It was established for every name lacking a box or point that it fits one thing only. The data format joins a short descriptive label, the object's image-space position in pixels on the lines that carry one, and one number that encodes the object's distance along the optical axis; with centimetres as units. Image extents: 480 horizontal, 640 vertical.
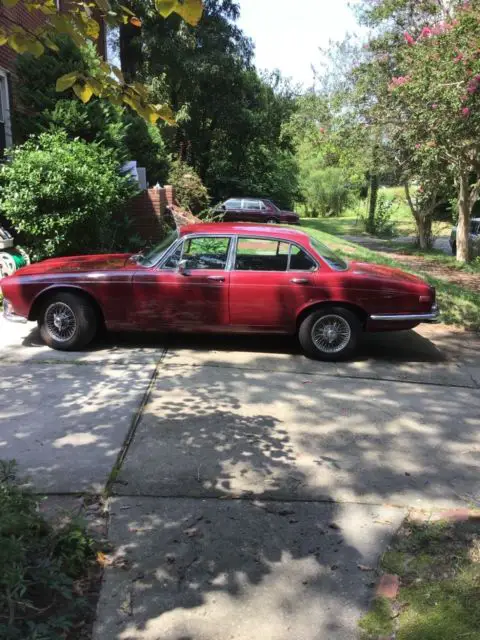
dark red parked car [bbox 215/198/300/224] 2594
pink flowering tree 987
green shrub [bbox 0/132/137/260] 895
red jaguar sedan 622
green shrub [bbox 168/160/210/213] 1925
